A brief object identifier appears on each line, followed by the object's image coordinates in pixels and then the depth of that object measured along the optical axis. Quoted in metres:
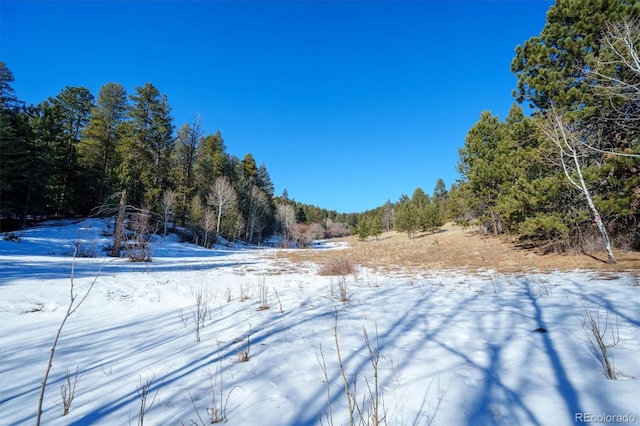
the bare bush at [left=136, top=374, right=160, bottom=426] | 2.22
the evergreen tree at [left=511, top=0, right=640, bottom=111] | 9.10
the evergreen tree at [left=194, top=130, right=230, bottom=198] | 33.91
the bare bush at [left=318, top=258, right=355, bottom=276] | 10.21
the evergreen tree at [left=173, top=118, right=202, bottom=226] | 30.39
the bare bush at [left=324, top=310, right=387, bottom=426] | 1.95
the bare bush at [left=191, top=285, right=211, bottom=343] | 4.59
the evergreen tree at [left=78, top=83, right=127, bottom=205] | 24.77
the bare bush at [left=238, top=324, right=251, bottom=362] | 3.07
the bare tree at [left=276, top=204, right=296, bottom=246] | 47.12
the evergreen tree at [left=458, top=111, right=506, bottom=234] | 16.70
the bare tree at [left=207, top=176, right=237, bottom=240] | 29.95
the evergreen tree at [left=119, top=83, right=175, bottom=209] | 25.88
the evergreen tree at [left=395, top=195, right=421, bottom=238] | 37.03
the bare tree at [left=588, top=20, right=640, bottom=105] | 7.74
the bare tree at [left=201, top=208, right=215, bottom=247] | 26.21
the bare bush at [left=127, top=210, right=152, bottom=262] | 12.35
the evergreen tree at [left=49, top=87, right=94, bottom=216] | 23.05
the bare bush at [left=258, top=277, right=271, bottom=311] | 5.52
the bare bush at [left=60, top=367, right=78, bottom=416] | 2.27
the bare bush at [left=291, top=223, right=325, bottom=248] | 35.25
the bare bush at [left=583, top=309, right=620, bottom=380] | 2.17
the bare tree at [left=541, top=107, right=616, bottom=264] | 9.04
